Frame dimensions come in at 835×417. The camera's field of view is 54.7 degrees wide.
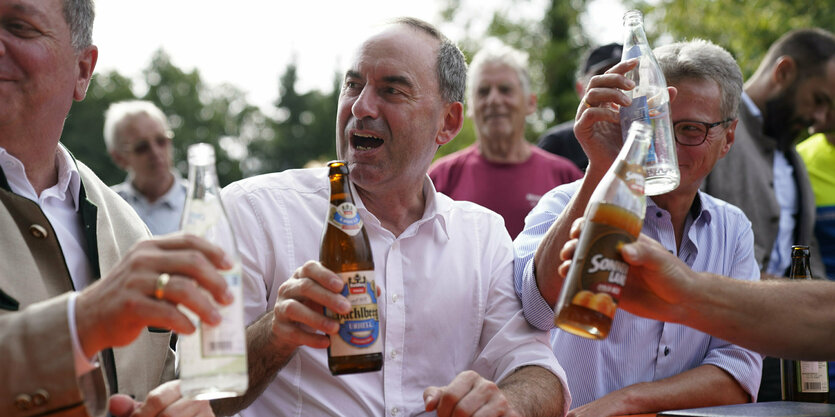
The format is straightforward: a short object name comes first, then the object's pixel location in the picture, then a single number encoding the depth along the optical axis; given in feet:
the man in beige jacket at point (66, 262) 5.77
